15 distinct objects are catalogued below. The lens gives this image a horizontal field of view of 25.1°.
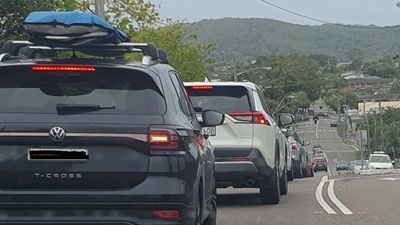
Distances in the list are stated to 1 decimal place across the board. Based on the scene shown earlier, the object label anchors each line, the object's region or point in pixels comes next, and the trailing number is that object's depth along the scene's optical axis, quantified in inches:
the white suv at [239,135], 490.3
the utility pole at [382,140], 3107.8
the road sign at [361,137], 2237.5
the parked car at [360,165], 1972.4
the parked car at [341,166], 2377.0
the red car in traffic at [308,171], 1348.8
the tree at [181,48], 1530.3
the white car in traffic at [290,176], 914.2
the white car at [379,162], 1821.0
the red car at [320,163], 2486.2
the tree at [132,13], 1416.1
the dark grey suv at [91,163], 250.8
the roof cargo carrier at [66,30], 296.2
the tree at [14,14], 842.2
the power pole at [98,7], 972.3
